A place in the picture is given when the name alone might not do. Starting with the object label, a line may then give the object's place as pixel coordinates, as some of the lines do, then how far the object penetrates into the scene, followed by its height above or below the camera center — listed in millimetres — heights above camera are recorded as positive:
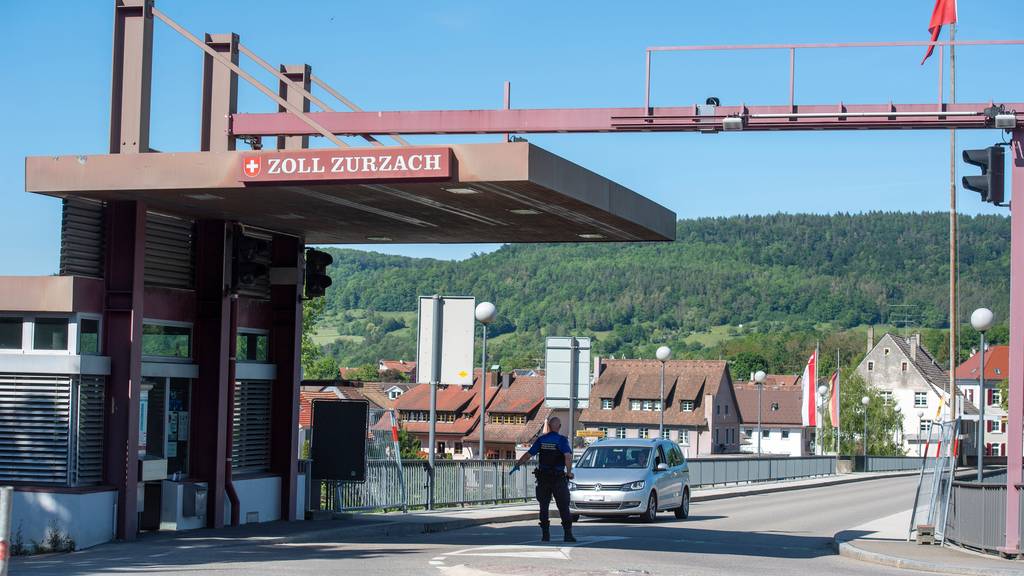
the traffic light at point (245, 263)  19094 +1501
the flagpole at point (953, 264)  35331 +3372
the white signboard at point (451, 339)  24281 +587
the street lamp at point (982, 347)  20781 +568
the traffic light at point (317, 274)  21016 +1501
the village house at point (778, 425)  137500 -5035
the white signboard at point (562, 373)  27344 +4
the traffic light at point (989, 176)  16594 +2620
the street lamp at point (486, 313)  25891 +1154
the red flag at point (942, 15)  19406 +5465
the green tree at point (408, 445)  70538 -4405
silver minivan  24219 -2013
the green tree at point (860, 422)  106938 -3513
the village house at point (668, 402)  113125 -2412
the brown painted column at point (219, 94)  18234 +3801
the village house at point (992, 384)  123512 -136
